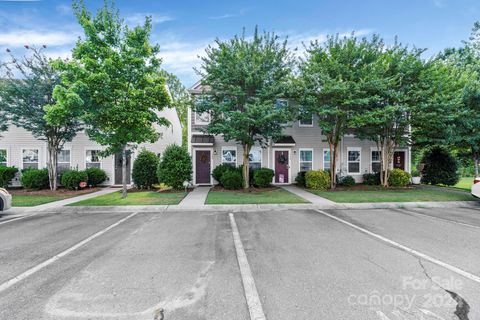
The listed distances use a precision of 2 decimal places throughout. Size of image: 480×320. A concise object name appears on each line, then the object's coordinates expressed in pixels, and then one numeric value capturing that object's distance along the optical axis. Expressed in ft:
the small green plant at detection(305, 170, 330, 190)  41.88
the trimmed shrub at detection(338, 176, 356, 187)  45.73
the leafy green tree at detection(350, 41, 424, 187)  36.11
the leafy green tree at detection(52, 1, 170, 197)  28.96
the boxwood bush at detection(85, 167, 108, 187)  44.47
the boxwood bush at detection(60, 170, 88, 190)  39.81
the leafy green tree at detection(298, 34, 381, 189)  35.91
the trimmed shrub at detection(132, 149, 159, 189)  41.83
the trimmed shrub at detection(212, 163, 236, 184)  44.12
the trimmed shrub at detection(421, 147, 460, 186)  49.62
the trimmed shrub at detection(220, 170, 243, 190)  40.73
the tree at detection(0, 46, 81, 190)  36.35
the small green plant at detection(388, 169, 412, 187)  43.65
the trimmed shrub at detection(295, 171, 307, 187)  46.24
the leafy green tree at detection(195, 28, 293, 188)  35.06
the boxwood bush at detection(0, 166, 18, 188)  42.01
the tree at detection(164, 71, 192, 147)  97.62
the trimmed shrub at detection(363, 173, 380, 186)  47.48
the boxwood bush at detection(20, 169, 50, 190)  39.93
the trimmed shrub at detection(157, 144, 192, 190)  37.88
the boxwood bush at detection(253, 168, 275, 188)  41.98
